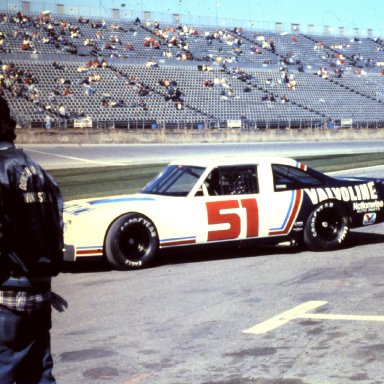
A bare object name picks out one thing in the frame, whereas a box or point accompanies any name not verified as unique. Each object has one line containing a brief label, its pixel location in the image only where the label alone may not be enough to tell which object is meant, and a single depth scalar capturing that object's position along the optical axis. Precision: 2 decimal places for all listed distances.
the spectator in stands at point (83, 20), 50.47
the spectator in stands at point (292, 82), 52.88
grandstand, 41.50
